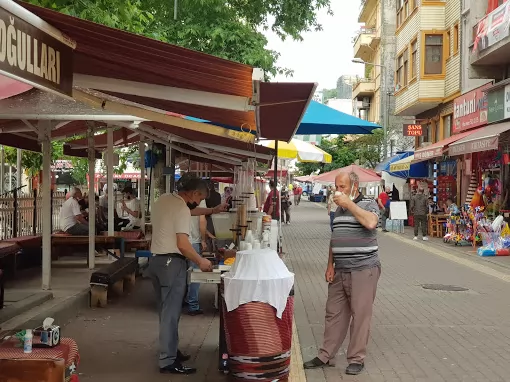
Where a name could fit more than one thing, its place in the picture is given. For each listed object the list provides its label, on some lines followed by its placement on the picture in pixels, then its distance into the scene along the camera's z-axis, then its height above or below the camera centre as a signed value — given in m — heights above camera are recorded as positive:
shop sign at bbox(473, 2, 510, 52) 18.46 +4.59
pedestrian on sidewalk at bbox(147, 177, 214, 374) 6.03 -0.69
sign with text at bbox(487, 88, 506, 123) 19.72 +2.52
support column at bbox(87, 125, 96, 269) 11.51 -0.21
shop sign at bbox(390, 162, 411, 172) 27.66 +0.95
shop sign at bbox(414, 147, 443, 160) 23.20 +1.30
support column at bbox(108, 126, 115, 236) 12.54 +0.14
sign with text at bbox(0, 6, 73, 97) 2.90 +0.62
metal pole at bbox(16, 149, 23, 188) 17.31 +0.47
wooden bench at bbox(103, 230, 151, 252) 12.65 -1.01
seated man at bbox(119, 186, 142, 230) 15.83 -0.57
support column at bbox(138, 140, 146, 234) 15.29 +0.23
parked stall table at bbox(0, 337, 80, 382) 4.55 -1.13
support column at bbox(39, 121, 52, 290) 9.52 -0.19
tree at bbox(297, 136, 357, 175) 53.66 +2.92
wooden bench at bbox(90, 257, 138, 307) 9.55 -1.34
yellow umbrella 13.35 +0.73
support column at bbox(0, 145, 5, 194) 18.37 +0.39
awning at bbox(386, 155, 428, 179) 27.98 +0.90
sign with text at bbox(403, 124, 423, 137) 29.97 +2.61
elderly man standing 6.18 -0.68
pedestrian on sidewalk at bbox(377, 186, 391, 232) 28.69 -0.73
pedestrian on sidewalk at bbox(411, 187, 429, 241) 22.89 -0.66
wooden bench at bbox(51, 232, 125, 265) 12.14 -0.99
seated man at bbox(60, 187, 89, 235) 13.32 -0.67
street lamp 37.62 +4.95
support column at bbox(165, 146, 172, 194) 14.12 +0.51
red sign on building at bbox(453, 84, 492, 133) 21.93 +2.72
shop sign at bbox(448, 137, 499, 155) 17.84 +1.24
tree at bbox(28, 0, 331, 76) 18.58 +4.68
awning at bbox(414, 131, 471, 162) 23.00 +1.41
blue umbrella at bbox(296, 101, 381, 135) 9.96 +0.97
